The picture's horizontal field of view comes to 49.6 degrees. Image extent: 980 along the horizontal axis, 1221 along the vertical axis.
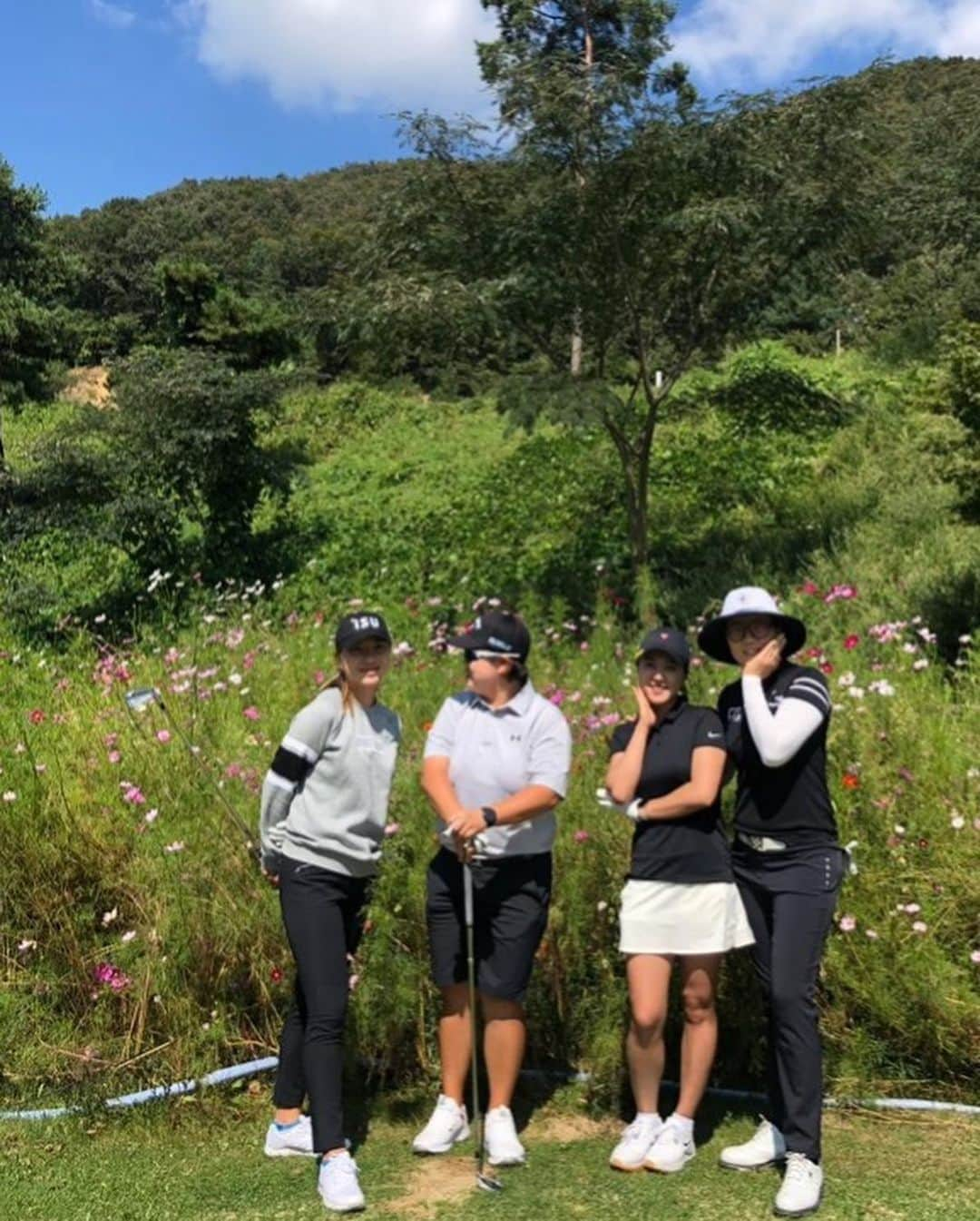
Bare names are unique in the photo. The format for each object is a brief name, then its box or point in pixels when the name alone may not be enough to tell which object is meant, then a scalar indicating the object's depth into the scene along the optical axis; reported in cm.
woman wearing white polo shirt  308
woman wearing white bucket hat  288
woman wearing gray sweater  305
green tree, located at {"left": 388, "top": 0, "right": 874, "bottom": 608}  715
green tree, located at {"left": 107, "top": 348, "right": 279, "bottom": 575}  1041
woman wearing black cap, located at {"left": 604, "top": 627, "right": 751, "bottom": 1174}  305
